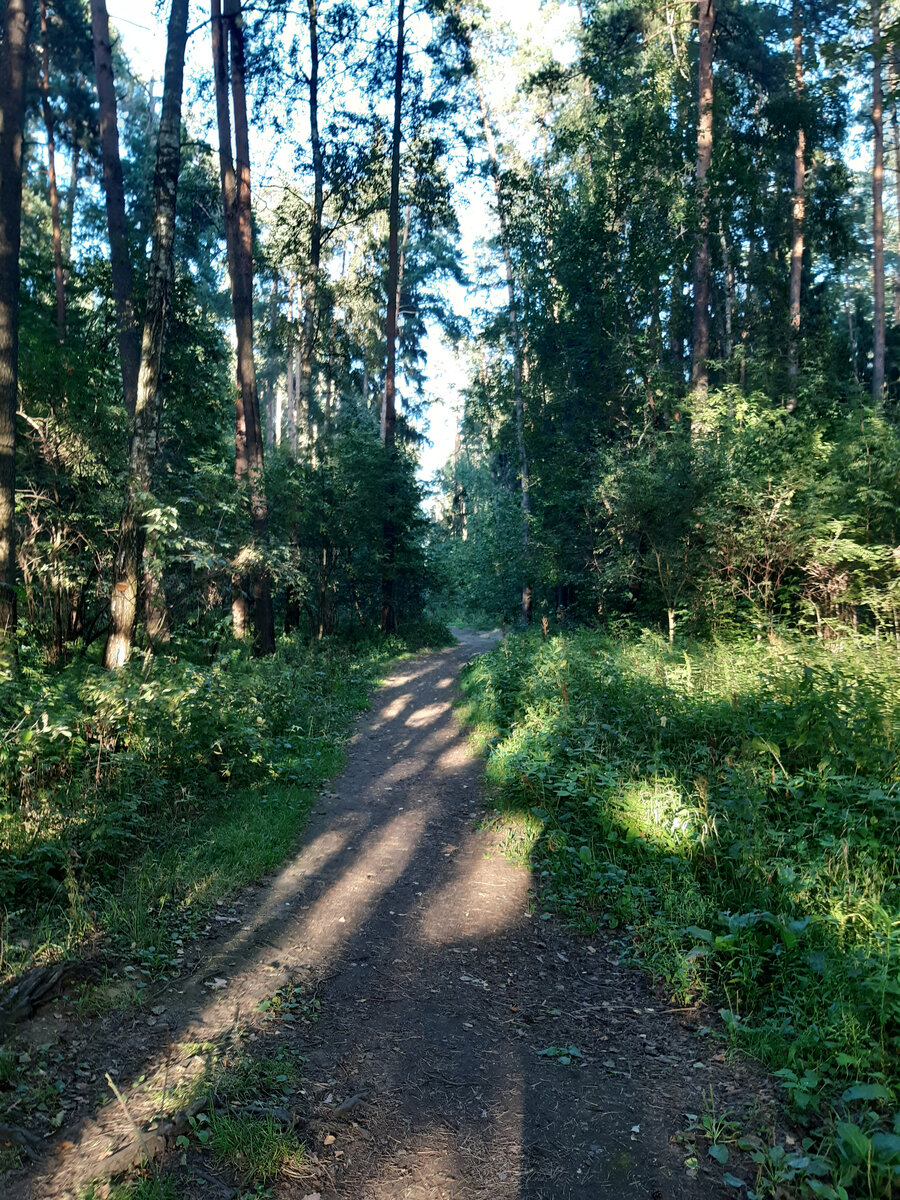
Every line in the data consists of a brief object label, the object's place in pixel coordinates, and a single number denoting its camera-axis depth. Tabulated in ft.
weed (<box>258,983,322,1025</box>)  12.88
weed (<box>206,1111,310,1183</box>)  9.14
